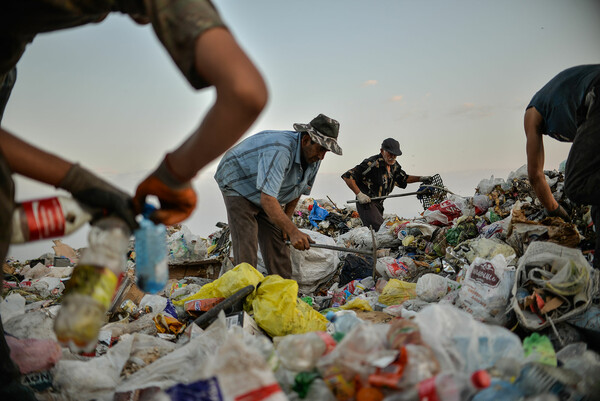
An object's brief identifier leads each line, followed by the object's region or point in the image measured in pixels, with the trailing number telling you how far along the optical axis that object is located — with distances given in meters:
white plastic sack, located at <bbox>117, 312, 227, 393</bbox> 1.64
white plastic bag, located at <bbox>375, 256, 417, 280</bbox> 4.22
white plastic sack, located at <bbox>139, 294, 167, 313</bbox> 3.18
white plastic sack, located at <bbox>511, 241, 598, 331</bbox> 2.07
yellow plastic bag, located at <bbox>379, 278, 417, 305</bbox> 3.23
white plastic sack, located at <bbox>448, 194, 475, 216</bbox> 5.32
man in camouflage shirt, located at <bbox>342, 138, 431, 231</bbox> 6.77
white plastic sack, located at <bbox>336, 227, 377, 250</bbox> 5.88
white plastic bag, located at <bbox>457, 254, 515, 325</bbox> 2.35
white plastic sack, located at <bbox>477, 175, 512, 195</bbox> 5.34
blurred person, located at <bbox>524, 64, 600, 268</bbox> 2.29
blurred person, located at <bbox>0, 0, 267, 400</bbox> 0.99
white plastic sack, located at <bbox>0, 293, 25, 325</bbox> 2.20
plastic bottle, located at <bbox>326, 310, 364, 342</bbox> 1.72
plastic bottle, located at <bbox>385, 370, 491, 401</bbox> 1.11
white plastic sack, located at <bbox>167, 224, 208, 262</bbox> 5.71
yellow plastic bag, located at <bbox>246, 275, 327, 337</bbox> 2.34
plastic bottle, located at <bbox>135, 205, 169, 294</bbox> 1.28
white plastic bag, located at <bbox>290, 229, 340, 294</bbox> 4.37
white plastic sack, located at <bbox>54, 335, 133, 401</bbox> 1.65
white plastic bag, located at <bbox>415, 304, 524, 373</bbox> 1.30
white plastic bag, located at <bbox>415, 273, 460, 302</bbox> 2.94
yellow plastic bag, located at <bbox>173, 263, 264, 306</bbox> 2.76
